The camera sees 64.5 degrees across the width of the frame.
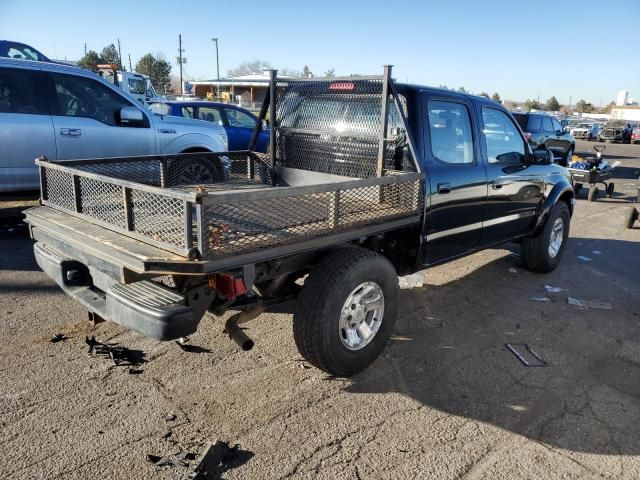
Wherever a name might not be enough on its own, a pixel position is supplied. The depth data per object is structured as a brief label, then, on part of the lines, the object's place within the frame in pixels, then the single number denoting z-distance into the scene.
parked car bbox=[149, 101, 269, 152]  11.79
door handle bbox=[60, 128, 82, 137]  6.27
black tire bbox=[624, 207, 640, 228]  8.55
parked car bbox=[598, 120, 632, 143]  34.06
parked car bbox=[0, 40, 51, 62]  9.51
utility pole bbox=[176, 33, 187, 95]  59.70
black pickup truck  2.66
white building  64.69
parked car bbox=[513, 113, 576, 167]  15.59
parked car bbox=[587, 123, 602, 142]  35.69
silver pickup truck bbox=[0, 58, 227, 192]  6.02
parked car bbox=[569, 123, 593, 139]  35.88
